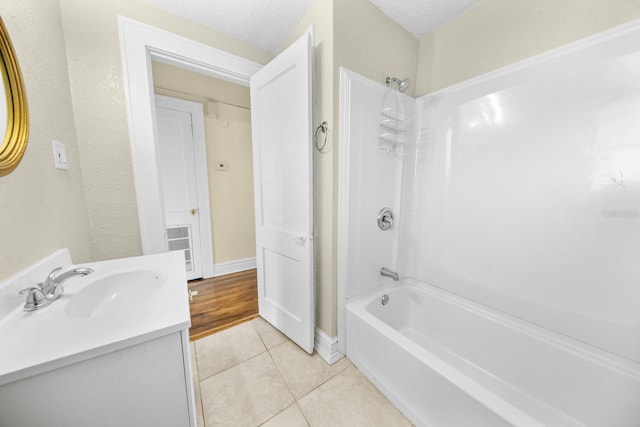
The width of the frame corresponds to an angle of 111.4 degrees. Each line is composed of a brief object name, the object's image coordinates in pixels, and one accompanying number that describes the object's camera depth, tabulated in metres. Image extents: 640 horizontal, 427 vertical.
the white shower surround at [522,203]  1.02
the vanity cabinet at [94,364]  0.49
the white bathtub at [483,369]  0.95
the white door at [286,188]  1.36
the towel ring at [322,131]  1.37
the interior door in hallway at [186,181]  2.35
